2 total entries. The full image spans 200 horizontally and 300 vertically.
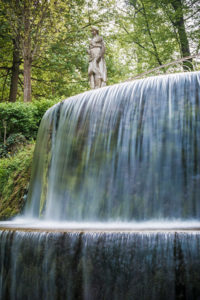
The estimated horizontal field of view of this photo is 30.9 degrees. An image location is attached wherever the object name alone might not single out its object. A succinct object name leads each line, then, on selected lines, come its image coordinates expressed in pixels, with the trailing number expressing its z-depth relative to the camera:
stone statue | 11.22
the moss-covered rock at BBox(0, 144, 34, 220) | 7.78
